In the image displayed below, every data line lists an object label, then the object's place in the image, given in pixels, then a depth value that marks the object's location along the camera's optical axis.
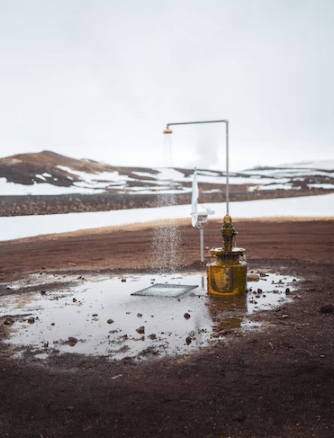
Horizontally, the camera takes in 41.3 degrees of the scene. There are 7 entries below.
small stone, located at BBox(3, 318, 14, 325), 7.15
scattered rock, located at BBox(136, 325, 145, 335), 6.48
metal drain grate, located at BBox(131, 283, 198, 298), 8.77
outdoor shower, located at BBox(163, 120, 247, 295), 8.35
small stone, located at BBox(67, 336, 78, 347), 6.13
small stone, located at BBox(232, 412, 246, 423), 3.97
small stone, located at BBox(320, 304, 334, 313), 7.22
